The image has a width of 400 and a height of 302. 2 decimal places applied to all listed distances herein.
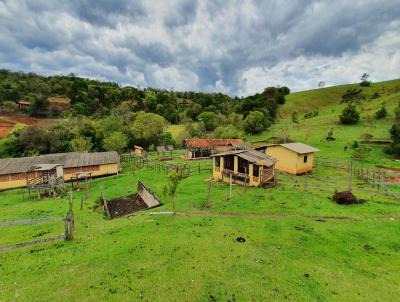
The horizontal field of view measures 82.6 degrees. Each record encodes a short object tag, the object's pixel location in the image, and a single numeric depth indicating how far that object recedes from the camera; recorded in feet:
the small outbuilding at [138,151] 162.40
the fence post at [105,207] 57.14
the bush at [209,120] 234.38
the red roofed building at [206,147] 148.25
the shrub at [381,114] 188.14
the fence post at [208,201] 55.38
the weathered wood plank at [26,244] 29.94
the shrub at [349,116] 187.42
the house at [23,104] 250.98
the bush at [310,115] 249.84
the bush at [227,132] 195.83
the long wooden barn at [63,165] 99.09
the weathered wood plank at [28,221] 32.58
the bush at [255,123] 203.82
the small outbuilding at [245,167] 73.56
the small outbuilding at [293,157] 91.56
